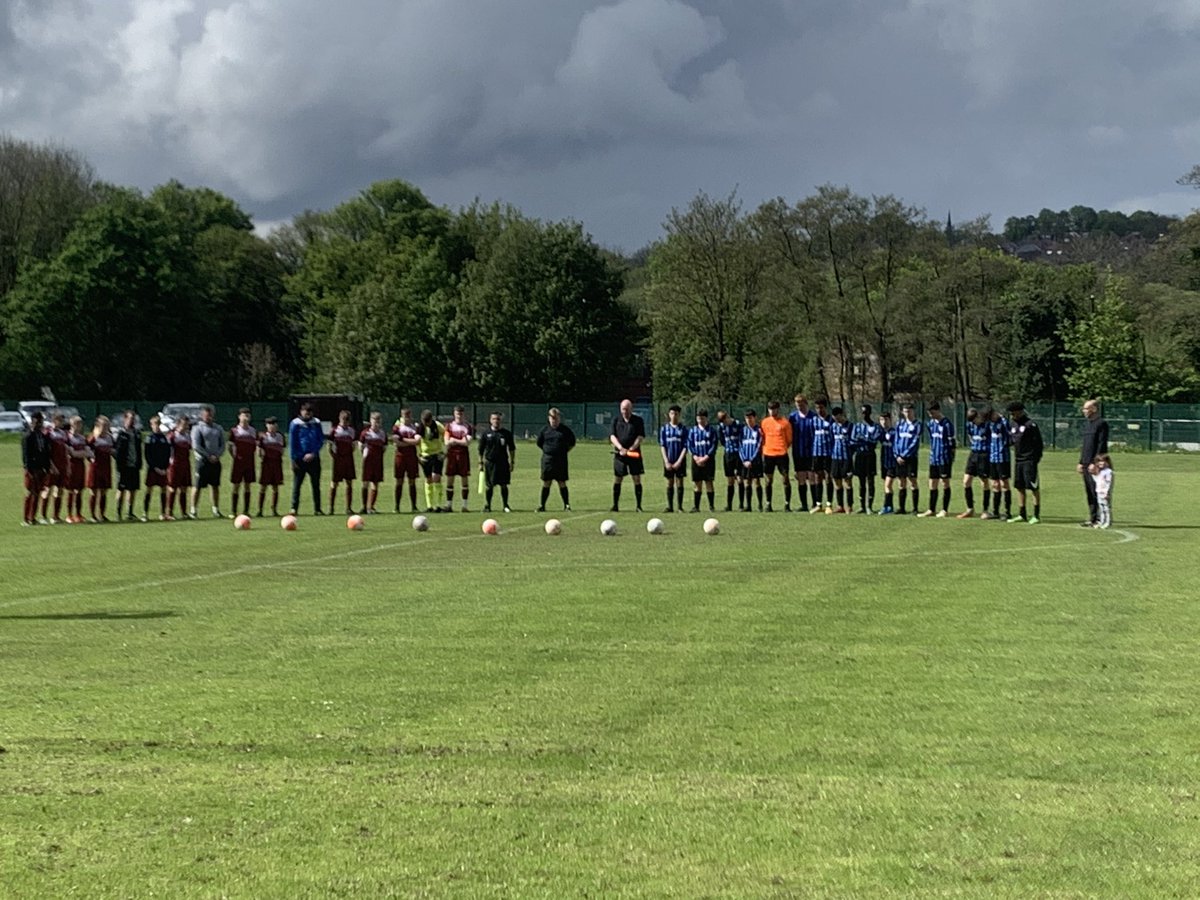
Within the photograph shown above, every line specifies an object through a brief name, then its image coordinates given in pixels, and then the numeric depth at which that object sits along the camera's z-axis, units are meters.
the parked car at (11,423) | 75.00
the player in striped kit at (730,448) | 28.31
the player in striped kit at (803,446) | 28.53
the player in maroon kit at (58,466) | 27.08
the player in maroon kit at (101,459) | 27.39
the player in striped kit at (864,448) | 27.53
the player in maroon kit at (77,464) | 27.34
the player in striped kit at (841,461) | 27.92
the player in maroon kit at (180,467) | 27.91
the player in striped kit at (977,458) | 26.44
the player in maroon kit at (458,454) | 28.66
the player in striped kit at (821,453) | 28.25
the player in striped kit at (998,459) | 26.25
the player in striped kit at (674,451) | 27.98
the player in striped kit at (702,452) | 28.28
